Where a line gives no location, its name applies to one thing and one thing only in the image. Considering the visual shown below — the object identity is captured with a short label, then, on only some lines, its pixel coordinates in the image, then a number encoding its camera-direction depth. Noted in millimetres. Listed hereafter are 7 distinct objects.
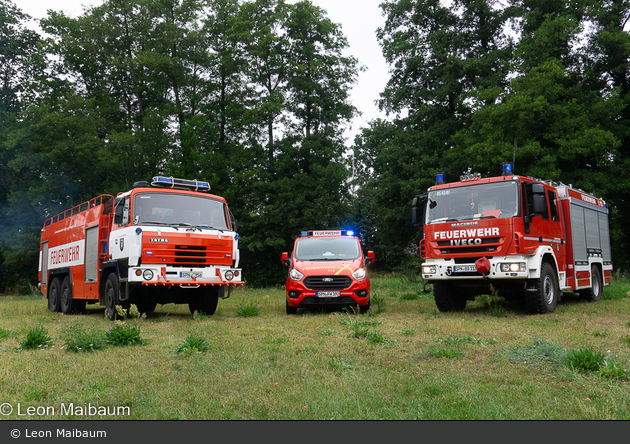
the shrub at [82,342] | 7246
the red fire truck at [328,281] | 12320
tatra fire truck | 11219
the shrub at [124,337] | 7770
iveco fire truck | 11133
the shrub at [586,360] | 5500
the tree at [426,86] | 26375
